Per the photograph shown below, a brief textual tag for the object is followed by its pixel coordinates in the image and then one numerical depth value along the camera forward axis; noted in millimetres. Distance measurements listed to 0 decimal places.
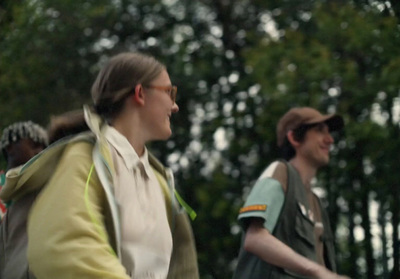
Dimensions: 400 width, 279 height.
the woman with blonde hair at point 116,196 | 3721
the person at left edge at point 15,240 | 4186
